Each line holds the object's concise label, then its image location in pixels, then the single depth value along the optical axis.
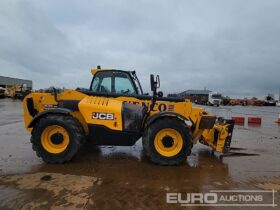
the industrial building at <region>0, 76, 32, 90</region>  77.73
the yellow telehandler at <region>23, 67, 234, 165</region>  5.61
